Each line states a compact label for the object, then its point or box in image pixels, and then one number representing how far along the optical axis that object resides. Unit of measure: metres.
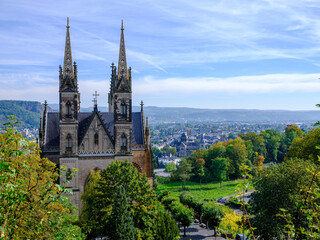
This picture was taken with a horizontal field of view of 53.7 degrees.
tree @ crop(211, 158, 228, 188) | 87.69
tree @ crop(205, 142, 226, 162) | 96.57
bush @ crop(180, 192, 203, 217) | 48.12
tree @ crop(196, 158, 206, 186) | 91.25
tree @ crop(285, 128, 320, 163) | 46.00
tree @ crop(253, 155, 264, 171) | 99.62
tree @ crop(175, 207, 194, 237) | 41.91
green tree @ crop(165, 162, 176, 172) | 146.50
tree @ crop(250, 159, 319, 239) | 25.47
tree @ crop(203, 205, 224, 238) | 41.01
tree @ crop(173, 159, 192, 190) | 87.25
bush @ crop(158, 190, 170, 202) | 57.91
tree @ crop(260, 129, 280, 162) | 115.01
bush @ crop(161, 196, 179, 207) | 50.99
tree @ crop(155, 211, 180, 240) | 30.25
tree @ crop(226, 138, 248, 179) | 94.44
